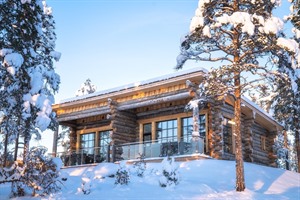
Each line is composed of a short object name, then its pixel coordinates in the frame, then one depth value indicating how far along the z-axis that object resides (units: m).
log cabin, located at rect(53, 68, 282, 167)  18.78
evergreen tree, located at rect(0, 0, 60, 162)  9.90
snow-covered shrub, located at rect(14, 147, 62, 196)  10.94
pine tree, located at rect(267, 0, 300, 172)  23.86
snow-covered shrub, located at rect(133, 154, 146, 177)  13.88
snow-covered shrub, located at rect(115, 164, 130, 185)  12.16
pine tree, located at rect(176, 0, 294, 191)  12.79
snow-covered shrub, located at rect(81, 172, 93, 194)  11.15
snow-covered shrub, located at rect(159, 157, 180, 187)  12.20
